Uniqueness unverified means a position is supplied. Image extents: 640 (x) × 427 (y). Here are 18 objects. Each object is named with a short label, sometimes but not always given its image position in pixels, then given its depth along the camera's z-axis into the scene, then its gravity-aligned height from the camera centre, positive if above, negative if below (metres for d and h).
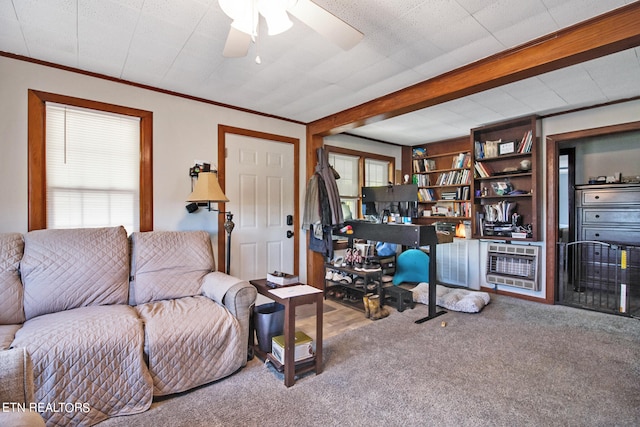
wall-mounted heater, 3.83 -0.68
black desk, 3.09 -0.26
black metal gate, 3.33 -0.86
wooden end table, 2.00 -0.82
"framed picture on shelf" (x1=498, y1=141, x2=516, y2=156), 4.05 +0.85
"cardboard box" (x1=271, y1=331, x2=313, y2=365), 2.10 -0.93
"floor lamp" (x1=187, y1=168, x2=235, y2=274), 2.75 +0.20
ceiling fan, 1.39 +0.93
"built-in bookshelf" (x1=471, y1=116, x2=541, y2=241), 3.88 +0.43
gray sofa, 1.60 -0.65
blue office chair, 4.39 -0.78
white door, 3.50 +0.11
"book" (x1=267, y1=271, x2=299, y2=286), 2.35 -0.51
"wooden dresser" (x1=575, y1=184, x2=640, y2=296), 3.99 -0.19
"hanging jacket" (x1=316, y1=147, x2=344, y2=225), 3.81 +0.34
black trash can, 2.31 -0.85
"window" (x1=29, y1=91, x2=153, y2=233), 2.48 +0.41
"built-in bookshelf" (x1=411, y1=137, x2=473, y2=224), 4.88 +0.56
